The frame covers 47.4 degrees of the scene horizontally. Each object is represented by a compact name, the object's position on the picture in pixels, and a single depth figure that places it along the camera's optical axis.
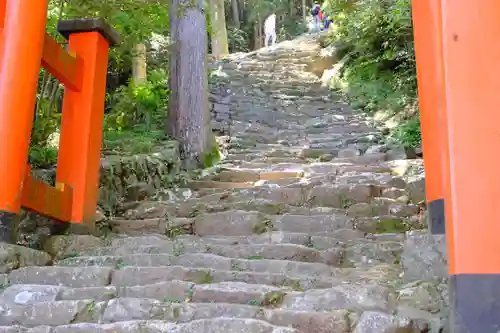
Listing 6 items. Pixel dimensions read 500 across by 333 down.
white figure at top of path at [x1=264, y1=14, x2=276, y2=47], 21.80
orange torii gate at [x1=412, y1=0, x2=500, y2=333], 2.54
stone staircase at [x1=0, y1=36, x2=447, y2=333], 2.89
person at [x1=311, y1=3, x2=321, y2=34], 19.50
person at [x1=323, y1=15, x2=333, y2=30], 19.35
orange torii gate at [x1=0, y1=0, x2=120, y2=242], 3.91
